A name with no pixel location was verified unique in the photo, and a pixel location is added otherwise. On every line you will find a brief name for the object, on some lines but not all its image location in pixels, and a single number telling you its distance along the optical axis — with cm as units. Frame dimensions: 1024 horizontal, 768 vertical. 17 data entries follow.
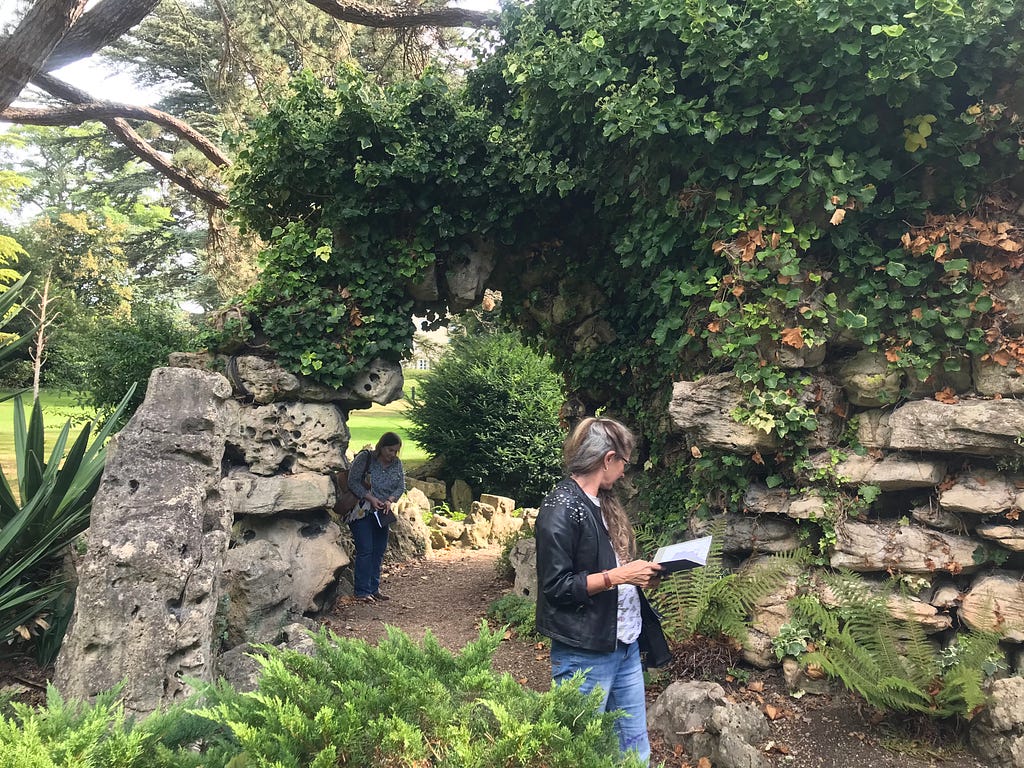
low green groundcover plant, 175
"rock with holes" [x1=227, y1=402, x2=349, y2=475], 606
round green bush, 1212
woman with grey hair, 268
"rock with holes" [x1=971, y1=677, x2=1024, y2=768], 348
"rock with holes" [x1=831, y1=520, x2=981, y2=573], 430
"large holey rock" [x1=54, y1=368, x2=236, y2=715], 305
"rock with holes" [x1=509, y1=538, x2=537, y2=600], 662
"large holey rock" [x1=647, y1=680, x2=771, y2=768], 353
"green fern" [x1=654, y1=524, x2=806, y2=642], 460
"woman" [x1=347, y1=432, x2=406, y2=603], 676
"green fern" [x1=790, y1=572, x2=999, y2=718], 368
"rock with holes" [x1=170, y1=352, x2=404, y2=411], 614
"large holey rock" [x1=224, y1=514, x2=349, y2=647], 547
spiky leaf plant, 389
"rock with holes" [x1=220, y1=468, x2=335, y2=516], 577
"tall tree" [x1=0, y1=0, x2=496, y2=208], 533
